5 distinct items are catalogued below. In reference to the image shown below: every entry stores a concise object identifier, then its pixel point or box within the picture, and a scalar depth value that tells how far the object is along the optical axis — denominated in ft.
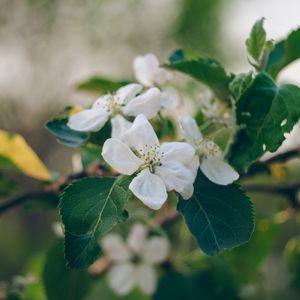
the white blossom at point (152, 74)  1.26
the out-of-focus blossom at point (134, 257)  1.62
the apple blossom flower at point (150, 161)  1.01
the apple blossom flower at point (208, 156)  1.07
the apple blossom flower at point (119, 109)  1.10
